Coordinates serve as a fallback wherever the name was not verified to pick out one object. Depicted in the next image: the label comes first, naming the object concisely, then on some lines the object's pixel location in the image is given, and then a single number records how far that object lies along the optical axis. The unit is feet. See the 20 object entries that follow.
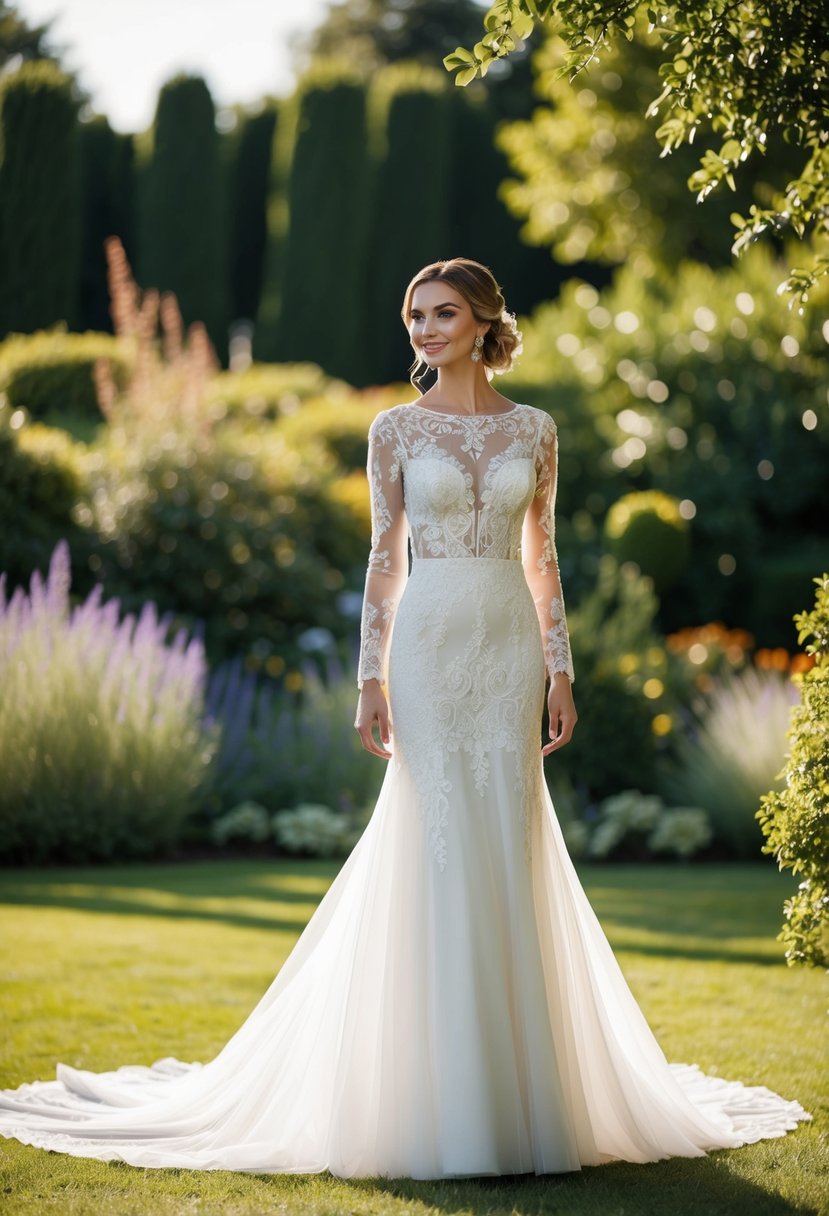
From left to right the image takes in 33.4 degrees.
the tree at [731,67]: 13.10
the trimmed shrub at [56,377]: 49.70
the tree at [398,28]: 101.55
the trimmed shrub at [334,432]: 49.80
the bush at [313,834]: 30.09
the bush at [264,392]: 53.62
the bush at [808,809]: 13.19
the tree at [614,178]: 61.11
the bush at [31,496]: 33.73
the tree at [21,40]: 73.41
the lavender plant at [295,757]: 32.12
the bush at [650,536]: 41.83
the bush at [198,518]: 36.01
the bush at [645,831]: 30.86
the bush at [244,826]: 30.53
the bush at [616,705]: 32.24
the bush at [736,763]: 30.94
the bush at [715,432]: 48.24
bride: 11.76
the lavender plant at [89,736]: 26.96
